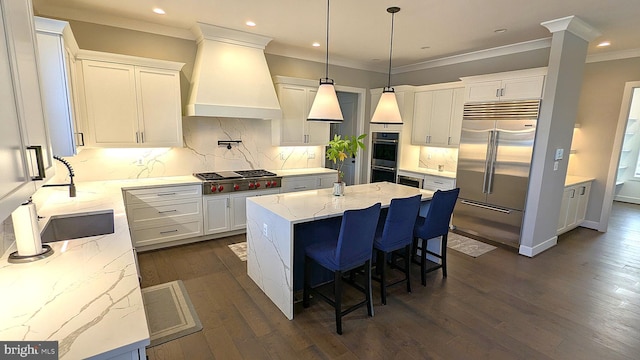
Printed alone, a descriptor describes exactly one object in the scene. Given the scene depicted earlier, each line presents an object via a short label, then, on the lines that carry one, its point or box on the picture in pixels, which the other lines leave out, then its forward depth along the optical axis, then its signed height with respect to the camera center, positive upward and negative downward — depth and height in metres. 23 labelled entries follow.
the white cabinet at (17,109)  0.85 +0.06
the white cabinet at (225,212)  4.24 -1.14
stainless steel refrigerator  4.04 -0.44
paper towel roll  1.57 -0.54
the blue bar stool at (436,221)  3.09 -0.89
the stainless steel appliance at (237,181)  4.18 -0.71
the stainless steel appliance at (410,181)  5.39 -0.83
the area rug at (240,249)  3.85 -1.55
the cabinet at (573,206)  4.68 -1.08
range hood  4.06 +0.74
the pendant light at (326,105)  2.94 +0.27
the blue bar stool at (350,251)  2.39 -0.98
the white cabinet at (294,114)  4.95 +0.31
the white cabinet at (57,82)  2.29 +0.34
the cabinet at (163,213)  3.75 -1.06
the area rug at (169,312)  2.42 -1.57
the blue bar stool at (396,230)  2.75 -0.89
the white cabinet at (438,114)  5.05 +0.36
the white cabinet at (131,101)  3.50 +0.34
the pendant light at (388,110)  3.18 +0.25
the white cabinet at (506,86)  3.88 +0.70
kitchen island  2.58 -0.89
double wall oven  5.79 -0.42
